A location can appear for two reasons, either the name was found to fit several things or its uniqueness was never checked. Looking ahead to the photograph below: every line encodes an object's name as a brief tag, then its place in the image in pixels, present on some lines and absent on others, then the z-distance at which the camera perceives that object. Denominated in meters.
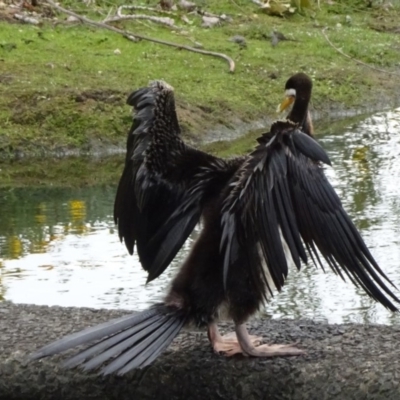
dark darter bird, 4.07
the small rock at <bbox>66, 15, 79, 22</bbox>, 13.34
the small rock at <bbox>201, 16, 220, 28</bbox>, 14.08
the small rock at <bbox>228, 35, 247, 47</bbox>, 13.21
